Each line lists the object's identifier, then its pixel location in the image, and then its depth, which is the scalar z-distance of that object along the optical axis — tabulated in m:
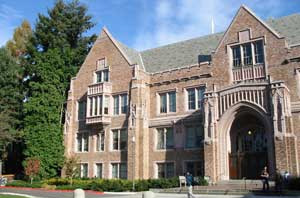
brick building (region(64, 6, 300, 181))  26.09
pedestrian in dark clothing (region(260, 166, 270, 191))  21.23
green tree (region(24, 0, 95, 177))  38.84
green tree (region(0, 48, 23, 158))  43.53
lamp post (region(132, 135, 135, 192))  31.83
